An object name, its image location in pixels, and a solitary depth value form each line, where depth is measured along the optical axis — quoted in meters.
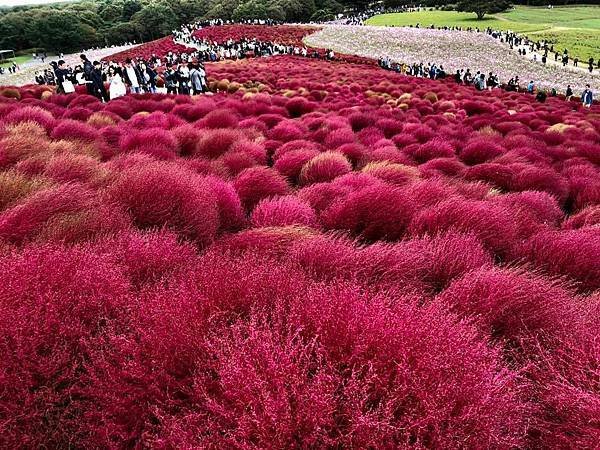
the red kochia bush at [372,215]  3.26
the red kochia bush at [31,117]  6.04
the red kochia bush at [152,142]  5.03
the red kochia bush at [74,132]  5.49
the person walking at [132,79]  12.51
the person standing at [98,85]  10.93
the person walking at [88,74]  10.94
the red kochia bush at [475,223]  3.02
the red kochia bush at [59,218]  2.49
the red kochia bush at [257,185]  4.07
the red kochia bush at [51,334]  1.35
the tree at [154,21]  76.06
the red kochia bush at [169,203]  2.94
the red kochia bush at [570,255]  2.63
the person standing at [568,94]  19.68
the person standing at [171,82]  14.06
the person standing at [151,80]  13.70
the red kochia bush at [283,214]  3.25
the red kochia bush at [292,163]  5.00
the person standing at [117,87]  11.30
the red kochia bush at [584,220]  3.71
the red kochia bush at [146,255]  2.12
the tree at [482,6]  65.06
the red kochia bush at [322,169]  4.80
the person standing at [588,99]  17.10
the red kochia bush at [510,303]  1.92
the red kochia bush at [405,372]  1.19
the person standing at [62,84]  11.66
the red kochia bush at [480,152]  6.32
